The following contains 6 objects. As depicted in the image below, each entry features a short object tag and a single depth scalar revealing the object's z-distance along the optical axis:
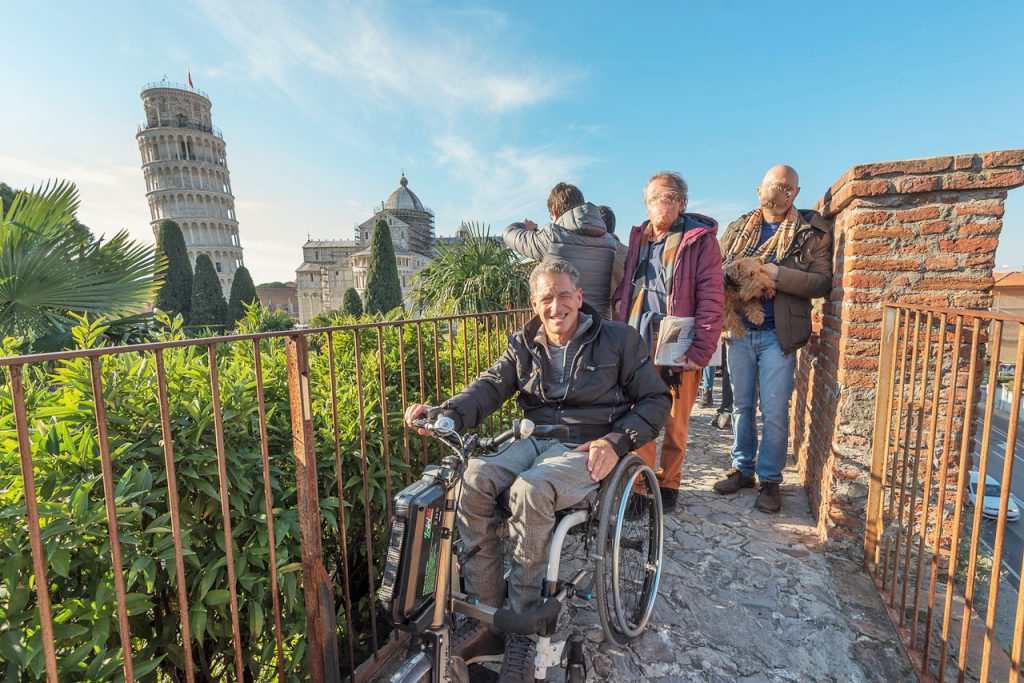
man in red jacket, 2.67
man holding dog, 2.81
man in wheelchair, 1.65
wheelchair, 1.43
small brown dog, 2.79
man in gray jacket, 3.01
